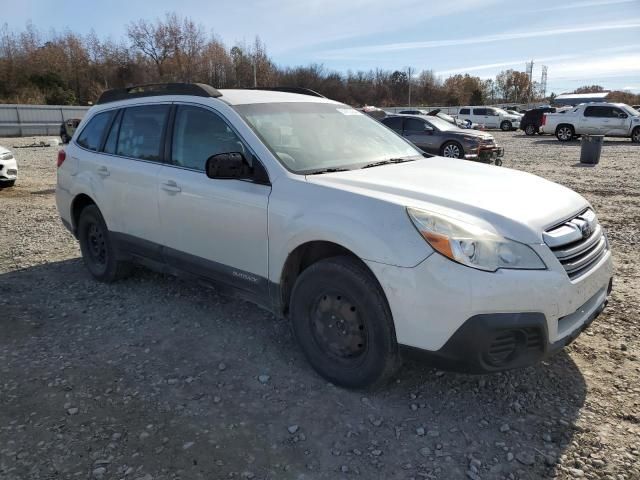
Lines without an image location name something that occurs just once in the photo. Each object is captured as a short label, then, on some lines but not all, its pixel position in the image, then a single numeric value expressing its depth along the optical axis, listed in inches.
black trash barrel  577.6
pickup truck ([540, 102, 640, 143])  906.1
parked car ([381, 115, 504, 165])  573.9
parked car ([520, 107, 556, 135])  1192.8
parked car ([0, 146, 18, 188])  409.1
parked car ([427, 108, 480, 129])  1232.5
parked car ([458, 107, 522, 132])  1473.9
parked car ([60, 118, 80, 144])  848.2
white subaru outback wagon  102.0
